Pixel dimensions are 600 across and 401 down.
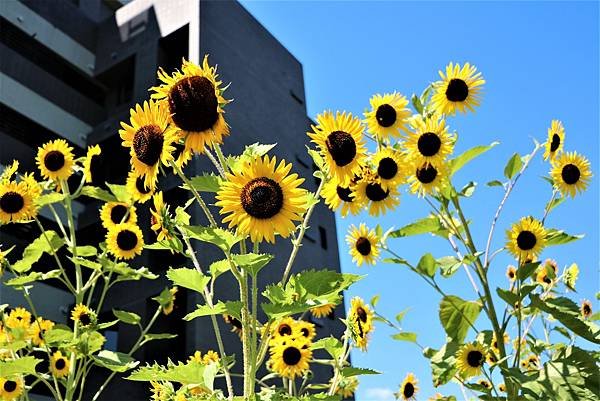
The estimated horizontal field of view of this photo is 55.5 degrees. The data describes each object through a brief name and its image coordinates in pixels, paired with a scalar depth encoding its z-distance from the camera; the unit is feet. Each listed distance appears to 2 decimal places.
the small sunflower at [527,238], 7.94
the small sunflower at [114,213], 10.04
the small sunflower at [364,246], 8.90
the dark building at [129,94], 39.58
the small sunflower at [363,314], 7.17
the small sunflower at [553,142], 8.57
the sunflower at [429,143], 7.52
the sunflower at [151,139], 4.85
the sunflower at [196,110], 4.76
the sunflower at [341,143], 5.17
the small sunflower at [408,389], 11.39
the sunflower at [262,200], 4.48
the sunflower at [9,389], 9.24
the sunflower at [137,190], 7.55
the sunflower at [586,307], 12.50
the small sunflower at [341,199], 5.77
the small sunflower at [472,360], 8.11
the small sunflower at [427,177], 7.51
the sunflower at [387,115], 7.05
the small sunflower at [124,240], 9.83
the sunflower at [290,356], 8.90
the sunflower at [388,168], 6.57
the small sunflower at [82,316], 8.51
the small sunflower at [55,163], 10.28
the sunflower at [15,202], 9.25
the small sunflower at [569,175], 8.51
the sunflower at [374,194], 6.38
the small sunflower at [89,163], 10.19
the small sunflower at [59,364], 11.27
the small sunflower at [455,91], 8.35
